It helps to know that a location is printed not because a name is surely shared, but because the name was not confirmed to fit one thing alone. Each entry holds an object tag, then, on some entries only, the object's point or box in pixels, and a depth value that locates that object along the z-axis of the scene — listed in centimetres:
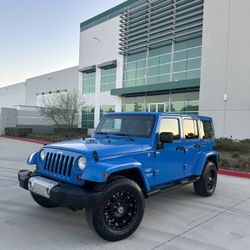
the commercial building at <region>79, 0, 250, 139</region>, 1711
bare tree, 2242
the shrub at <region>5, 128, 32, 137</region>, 2477
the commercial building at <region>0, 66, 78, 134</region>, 2864
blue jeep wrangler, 360
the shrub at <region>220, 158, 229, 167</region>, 978
